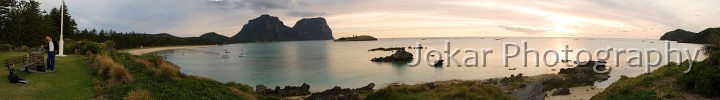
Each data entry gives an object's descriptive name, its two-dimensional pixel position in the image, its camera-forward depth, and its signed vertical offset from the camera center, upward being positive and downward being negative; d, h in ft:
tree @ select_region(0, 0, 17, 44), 206.03 +17.33
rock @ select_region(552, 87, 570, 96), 121.45 -11.10
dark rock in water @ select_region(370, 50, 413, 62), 296.51 -4.28
